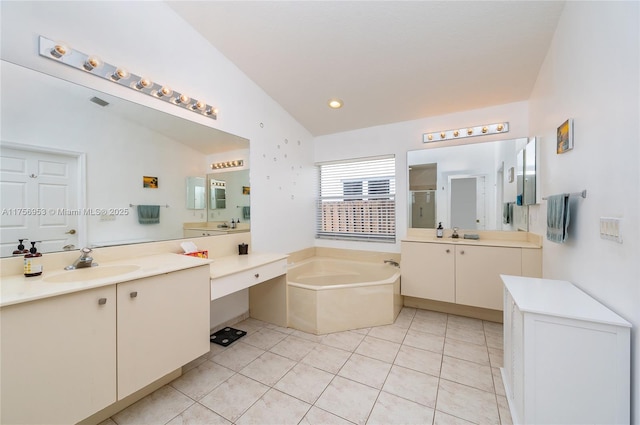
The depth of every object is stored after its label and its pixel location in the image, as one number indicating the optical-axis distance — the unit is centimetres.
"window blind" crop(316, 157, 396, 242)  353
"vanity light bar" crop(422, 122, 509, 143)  280
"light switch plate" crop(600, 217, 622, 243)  112
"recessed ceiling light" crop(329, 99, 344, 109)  299
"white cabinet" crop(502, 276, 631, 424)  104
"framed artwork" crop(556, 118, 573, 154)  160
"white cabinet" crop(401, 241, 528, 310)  252
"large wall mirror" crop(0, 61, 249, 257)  136
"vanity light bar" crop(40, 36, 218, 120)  147
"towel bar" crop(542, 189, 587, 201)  142
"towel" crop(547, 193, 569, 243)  158
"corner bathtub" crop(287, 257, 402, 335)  248
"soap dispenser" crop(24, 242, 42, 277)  133
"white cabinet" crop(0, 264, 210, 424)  102
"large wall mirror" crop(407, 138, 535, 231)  280
